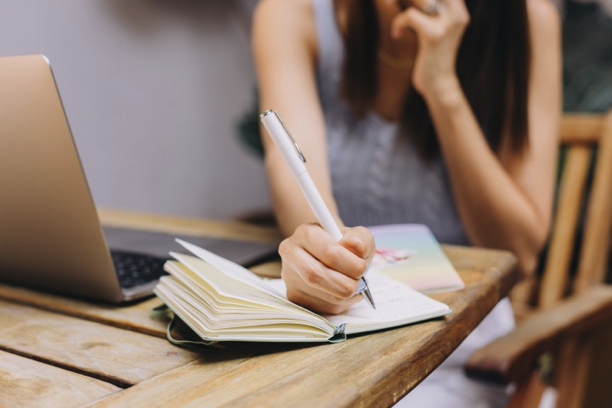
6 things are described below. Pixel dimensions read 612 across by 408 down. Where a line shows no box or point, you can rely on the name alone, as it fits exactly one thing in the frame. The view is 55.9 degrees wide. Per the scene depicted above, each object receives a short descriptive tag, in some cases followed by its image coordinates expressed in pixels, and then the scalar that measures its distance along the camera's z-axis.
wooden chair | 0.67
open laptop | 0.47
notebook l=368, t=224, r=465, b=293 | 0.58
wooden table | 0.37
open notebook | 0.43
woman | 0.92
